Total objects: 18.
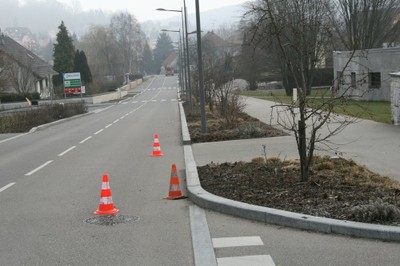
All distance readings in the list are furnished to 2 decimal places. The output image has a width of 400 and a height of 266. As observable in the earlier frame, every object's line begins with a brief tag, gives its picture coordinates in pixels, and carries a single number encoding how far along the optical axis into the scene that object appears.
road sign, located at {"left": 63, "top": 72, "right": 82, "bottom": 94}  60.28
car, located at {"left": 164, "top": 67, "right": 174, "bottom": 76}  165.75
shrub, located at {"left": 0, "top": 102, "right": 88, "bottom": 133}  29.05
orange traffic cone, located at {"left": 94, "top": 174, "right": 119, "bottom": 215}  8.01
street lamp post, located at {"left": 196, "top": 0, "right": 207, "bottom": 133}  18.67
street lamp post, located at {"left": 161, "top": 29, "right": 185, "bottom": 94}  63.53
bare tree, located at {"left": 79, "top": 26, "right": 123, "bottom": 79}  125.94
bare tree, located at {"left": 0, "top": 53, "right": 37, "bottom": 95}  53.44
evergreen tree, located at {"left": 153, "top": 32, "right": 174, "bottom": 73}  196.50
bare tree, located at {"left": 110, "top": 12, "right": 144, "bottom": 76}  143.62
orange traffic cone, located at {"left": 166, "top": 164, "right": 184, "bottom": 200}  9.00
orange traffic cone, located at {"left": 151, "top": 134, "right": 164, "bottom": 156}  15.16
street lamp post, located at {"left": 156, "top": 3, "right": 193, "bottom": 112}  34.97
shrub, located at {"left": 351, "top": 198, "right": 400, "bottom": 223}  6.24
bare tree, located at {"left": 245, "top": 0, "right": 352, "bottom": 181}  8.50
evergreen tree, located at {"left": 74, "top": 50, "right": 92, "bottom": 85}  83.88
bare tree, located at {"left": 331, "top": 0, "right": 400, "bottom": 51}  45.69
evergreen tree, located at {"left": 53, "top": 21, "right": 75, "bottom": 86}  87.81
